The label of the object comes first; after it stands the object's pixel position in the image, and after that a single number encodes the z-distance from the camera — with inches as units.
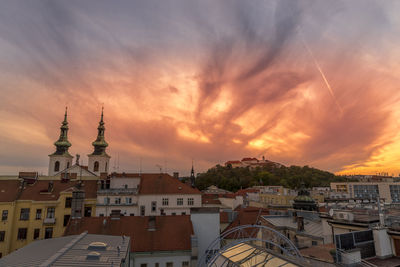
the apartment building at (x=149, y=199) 1996.8
